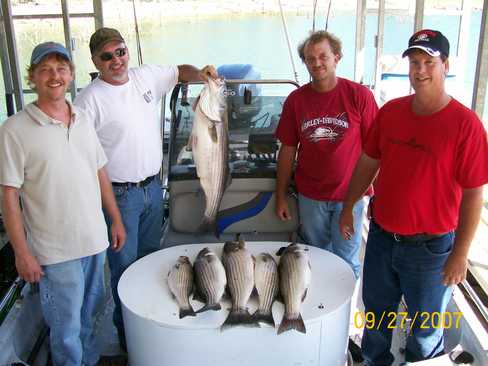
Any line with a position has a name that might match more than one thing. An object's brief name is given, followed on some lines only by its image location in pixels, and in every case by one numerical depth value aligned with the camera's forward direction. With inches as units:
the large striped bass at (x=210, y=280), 84.6
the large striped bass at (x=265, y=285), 81.4
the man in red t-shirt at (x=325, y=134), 104.8
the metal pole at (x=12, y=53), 187.9
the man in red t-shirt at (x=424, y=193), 78.3
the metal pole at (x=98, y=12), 208.7
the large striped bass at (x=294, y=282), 80.0
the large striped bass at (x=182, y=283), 83.7
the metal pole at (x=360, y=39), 266.4
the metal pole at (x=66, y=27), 205.2
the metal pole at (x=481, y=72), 104.3
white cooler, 80.4
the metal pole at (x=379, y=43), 250.5
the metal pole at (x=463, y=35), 200.5
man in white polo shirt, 80.5
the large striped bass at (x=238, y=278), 80.9
